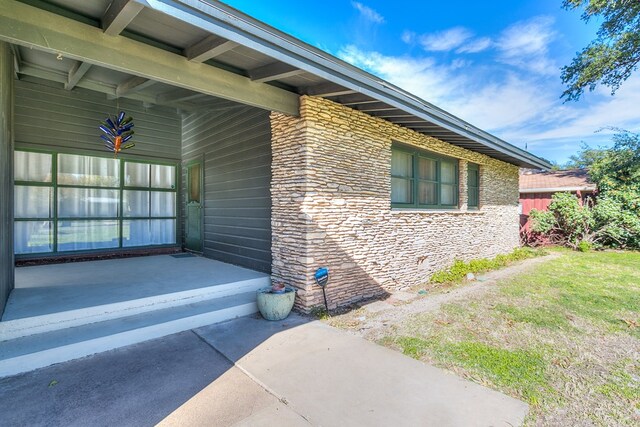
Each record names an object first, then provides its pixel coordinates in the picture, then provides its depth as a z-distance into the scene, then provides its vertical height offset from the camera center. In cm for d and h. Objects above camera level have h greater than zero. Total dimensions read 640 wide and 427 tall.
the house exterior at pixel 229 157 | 284 +95
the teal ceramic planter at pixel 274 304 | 394 -120
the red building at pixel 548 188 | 1170 +78
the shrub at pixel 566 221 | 1041 -41
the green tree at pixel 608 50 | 1055 +561
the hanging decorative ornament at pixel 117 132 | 609 +149
